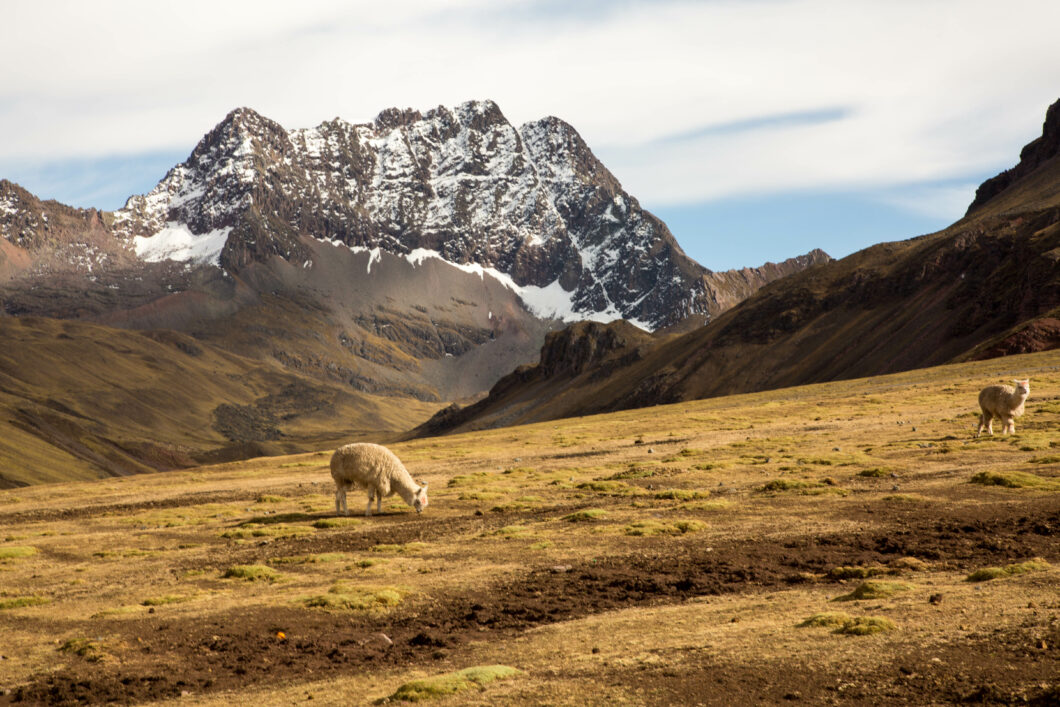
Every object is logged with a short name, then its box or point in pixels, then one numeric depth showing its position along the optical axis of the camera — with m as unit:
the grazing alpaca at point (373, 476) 43.53
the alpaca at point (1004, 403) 54.41
